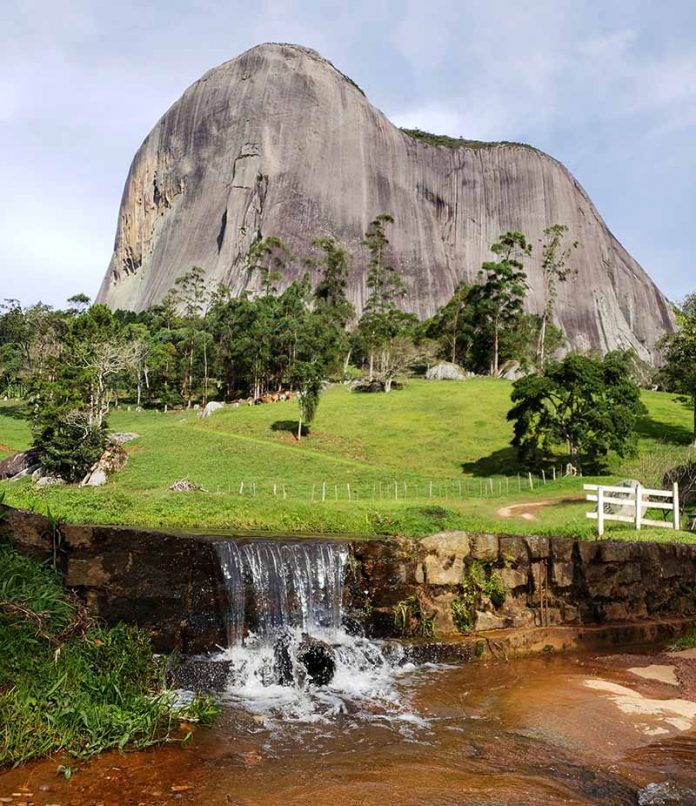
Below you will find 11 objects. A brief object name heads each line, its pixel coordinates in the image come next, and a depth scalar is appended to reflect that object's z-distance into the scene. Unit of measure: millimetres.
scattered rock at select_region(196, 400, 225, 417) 64438
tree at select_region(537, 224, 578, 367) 81519
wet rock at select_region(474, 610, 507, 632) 14141
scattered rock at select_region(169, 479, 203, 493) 32947
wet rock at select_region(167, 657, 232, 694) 10414
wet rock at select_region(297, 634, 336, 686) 11266
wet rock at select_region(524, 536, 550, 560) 15000
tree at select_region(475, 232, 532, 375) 87188
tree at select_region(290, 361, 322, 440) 54500
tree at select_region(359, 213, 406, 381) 79812
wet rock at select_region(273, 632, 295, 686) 11141
